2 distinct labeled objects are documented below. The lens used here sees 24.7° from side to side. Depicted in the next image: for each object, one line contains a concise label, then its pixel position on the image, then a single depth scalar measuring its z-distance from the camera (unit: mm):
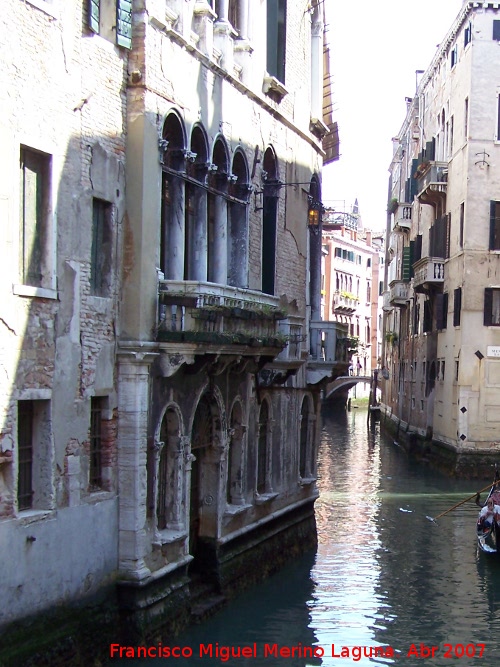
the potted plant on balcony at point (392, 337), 49719
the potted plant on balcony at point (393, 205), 46750
